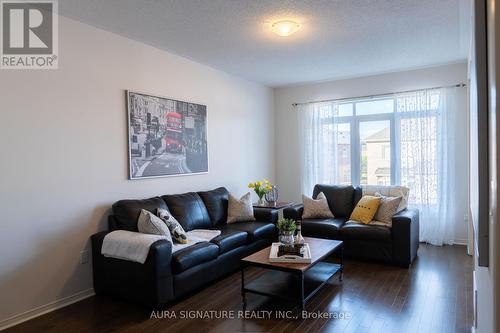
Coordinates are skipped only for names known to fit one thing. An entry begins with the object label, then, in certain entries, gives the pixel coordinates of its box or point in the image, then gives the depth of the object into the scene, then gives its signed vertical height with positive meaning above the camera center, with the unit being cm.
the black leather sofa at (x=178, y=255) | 277 -83
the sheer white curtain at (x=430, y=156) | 465 +11
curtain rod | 457 +109
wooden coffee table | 275 -107
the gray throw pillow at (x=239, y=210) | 427 -56
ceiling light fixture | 311 +132
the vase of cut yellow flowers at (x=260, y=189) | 483 -33
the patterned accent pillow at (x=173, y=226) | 324 -58
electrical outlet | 312 -83
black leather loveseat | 379 -85
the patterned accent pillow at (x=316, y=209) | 459 -60
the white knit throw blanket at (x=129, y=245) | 276 -66
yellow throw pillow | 420 -58
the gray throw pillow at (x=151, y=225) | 305 -53
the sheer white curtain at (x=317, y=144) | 555 +37
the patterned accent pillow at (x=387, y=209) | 410 -56
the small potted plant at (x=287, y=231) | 310 -61
